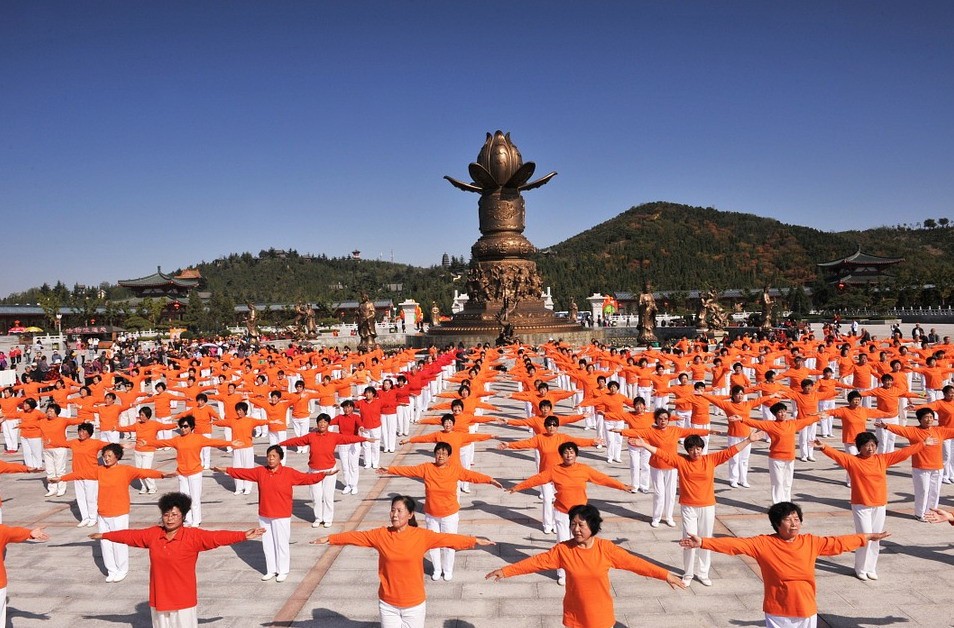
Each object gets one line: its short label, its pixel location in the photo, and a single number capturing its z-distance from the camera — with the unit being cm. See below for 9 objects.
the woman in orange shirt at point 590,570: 433
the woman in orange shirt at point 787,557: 443
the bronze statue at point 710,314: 3419
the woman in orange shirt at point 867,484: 650
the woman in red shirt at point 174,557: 491
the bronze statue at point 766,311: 3262
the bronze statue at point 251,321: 3762
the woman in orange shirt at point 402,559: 479
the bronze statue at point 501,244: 3653
